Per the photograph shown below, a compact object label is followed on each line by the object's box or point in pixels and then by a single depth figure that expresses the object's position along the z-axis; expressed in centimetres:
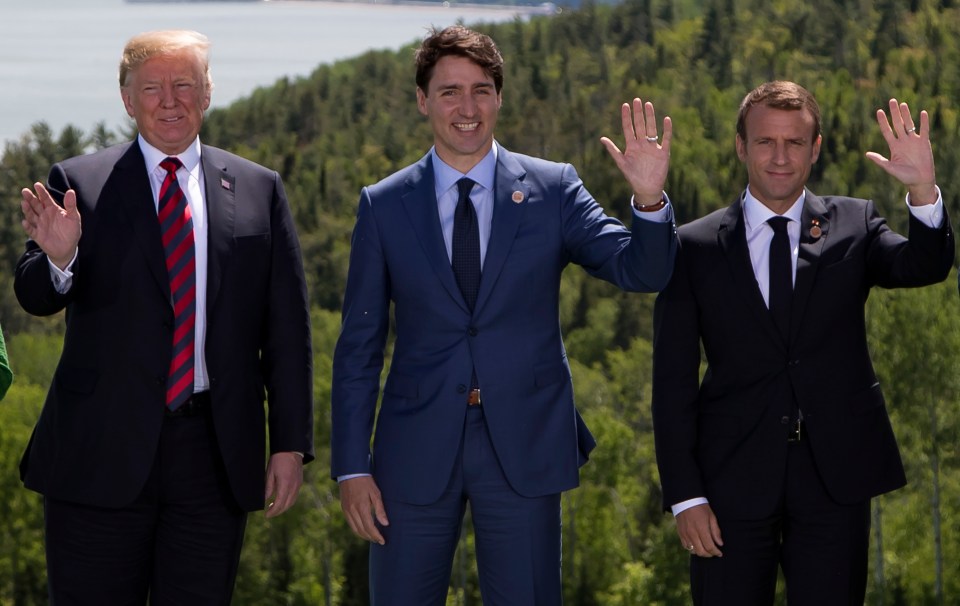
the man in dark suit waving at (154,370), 1019
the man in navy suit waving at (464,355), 1041
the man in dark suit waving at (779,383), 1058
